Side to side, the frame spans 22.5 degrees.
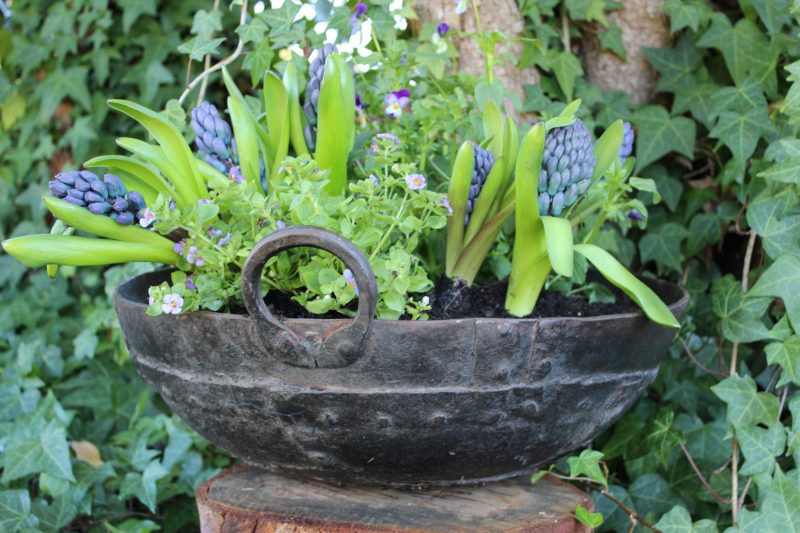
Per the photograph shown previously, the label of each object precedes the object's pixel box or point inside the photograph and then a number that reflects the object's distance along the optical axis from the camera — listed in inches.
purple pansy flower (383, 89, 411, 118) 62.9
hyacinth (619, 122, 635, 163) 64.0
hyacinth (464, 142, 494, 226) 60.5
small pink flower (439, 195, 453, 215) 58.7
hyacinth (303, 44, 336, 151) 62.3
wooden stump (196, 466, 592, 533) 59.3
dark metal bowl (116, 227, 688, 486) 55.8
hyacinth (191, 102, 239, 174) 62.0
